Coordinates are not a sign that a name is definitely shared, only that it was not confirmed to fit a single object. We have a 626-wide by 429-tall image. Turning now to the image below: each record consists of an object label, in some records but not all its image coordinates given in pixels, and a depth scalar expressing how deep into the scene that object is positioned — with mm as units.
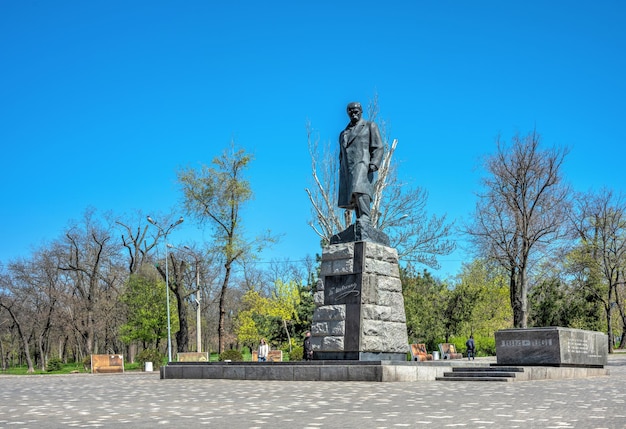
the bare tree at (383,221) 34656
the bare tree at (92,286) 44091
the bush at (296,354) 30442
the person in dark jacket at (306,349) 22972
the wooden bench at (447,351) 34978
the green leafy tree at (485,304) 43188
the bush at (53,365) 40375
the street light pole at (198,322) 37875
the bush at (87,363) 36275
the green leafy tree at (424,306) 37688
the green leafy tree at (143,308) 44000
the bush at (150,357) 35375
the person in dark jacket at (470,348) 34750
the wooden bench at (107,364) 29547
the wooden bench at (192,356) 26114
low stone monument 16547
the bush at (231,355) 31917
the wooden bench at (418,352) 27466
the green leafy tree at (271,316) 44656
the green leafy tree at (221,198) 38344
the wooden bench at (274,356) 29172
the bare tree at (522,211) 33219
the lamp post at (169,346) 33594
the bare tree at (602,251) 44656
